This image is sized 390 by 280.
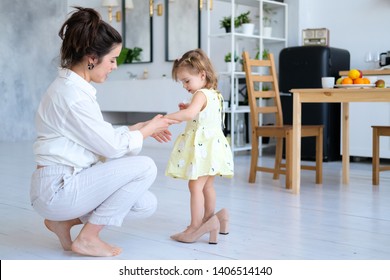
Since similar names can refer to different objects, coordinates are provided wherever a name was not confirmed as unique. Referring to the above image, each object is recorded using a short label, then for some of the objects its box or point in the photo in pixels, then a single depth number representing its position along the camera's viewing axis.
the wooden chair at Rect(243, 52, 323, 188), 4.04
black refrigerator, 5.43
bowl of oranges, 3.58
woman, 2.10
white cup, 3.72
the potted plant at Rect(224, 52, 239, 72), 5.82
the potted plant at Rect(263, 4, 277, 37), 6.26
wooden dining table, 3.48
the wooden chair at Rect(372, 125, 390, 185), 4.11
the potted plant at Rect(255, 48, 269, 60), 6.02
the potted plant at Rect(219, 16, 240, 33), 5.83
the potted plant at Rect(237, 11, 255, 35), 5.86
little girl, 2.51
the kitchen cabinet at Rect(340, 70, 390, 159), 5.20
